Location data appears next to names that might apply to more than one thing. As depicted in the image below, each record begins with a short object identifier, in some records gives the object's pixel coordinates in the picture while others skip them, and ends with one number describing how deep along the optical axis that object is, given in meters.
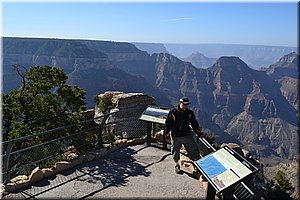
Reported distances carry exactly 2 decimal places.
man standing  5.23
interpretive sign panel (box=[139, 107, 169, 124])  6.47
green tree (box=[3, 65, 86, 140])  8.98
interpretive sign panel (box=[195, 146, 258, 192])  3.60
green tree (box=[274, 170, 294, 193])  13.22
